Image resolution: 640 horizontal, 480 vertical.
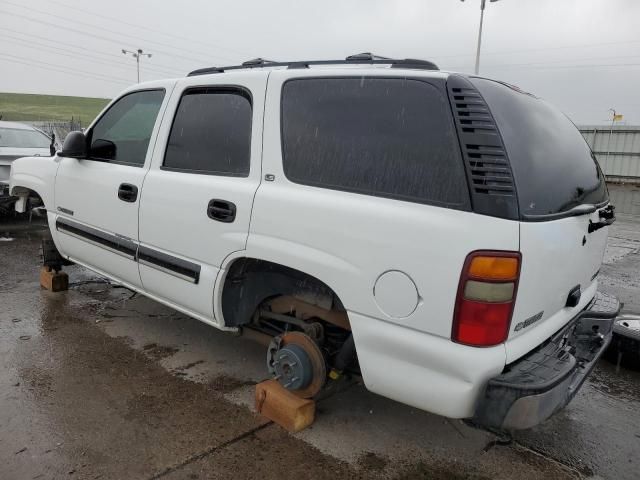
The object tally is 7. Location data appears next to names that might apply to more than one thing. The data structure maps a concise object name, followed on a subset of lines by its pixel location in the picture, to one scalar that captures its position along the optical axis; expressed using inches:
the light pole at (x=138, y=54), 1859.1
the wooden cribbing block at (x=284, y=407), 109.8
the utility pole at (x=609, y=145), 683.4
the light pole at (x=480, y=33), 894.4
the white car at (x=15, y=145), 305.9
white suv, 81.2
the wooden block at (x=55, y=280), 196.5
